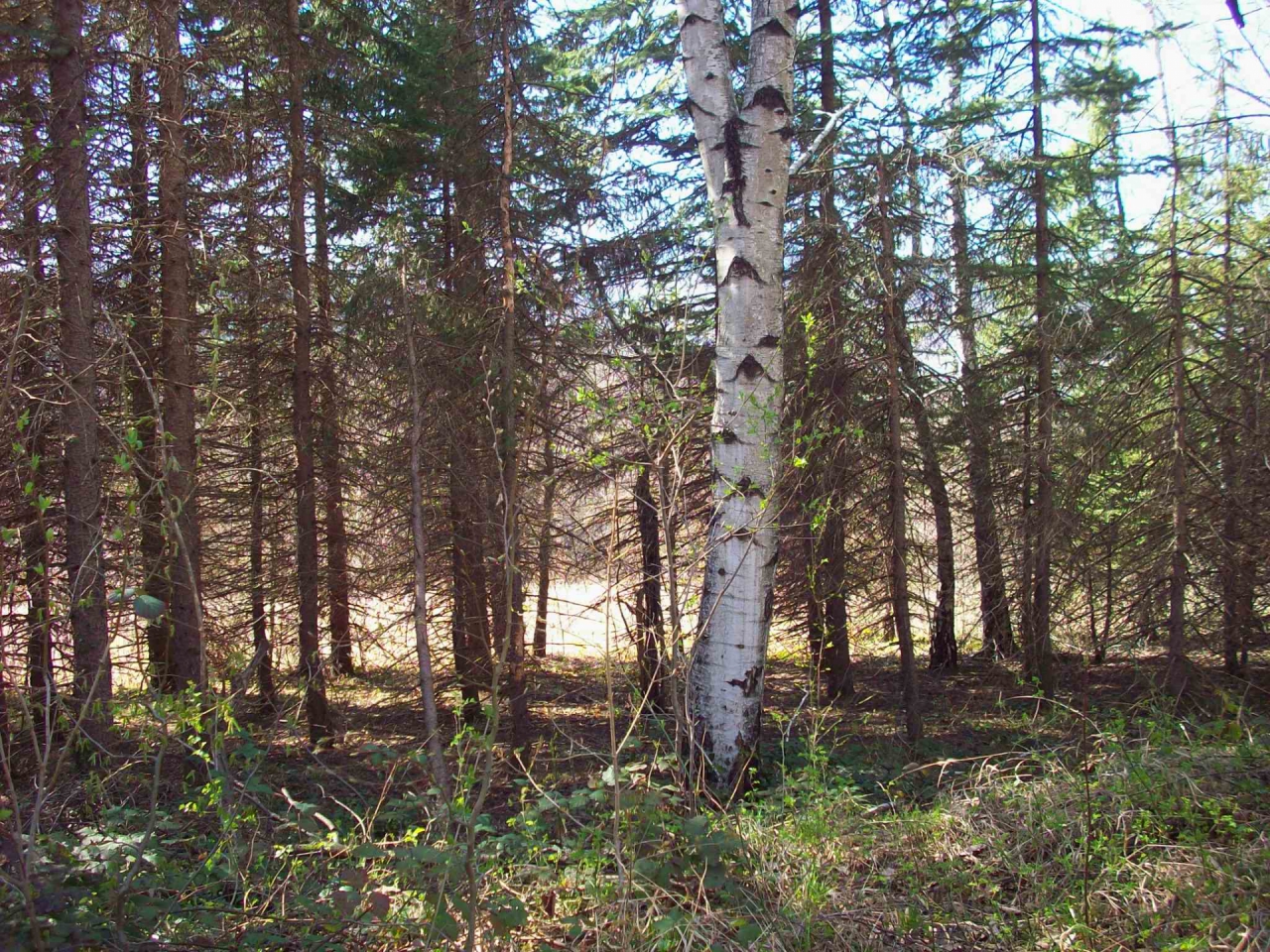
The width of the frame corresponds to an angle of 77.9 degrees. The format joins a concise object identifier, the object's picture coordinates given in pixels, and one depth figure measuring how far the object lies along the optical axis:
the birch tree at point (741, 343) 5.40
